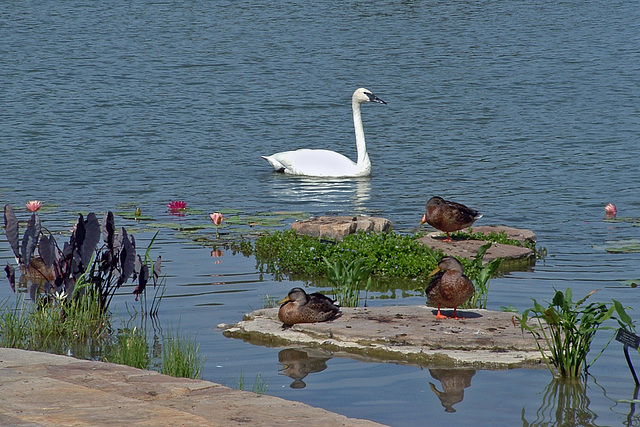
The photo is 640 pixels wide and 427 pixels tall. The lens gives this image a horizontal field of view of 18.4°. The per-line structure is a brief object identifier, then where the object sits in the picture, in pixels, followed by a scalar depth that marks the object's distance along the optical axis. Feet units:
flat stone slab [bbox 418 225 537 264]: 71.99
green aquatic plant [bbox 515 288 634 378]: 43.58
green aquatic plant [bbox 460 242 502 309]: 56.82
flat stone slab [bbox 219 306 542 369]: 48.24
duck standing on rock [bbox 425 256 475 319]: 51.79
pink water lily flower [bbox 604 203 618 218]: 91.35
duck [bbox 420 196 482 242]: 72.59
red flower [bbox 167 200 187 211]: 89.16
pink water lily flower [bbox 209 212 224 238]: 79.46
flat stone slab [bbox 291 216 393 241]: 77.81
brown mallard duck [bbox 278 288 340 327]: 52.64
